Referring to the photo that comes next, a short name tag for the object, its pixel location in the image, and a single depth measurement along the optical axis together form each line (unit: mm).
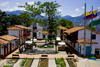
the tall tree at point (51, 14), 20648
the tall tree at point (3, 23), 27998
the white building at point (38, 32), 33628
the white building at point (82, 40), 14114
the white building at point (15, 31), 20258
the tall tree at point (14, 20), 34478
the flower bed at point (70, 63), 10159
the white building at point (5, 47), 13080
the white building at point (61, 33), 33768
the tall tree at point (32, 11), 17635
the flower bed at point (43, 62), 10163
